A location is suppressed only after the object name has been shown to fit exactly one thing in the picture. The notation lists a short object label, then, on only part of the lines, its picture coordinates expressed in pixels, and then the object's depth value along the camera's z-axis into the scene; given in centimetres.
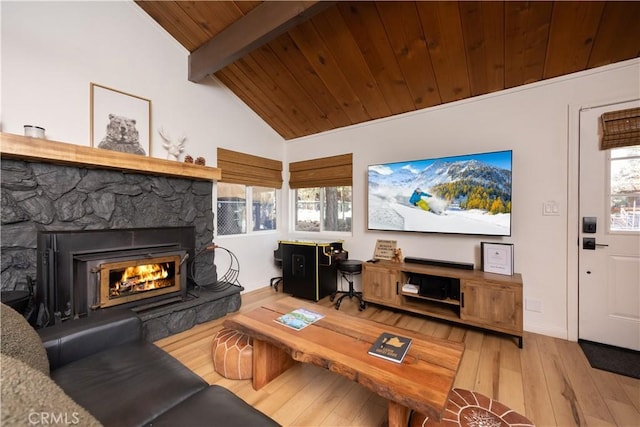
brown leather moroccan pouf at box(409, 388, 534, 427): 105
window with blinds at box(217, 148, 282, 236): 331
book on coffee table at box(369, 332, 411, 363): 124
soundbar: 256
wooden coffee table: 104
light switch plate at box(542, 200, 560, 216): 229
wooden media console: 215
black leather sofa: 95
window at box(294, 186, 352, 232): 370
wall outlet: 235
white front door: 203
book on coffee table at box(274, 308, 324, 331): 158
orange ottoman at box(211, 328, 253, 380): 171
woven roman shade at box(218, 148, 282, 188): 327
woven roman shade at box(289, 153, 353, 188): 353
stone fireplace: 188
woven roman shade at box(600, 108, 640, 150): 198
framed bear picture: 226
